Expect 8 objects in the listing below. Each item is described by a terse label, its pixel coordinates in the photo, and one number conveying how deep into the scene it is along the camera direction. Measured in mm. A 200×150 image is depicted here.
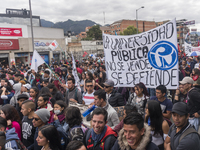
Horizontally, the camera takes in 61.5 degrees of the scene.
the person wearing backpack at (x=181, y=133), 2162
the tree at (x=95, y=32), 69188
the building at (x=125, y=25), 89500
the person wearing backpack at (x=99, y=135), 2314
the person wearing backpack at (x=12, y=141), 2452
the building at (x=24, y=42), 23916
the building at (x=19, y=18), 47719
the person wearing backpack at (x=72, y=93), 4875
